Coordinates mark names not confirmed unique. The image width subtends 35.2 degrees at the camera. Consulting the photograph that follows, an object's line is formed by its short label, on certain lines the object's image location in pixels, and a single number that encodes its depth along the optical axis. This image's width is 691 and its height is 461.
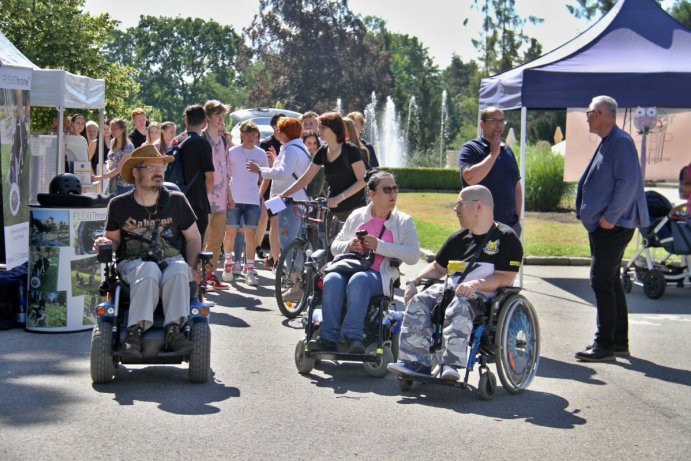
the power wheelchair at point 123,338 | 7.09
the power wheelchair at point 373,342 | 7.55
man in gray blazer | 8.60
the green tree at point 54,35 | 28.34
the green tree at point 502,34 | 74.12
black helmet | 9.36
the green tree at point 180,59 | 104.06
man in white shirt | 12.84
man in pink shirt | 11.62
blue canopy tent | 12.50
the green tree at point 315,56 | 67.50
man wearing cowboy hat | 7.17
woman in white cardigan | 7.61
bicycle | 10.45
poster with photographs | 9.06
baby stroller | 12.42
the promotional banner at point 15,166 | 9.89
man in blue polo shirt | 9.38
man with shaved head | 6.91
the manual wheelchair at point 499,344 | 6.97
